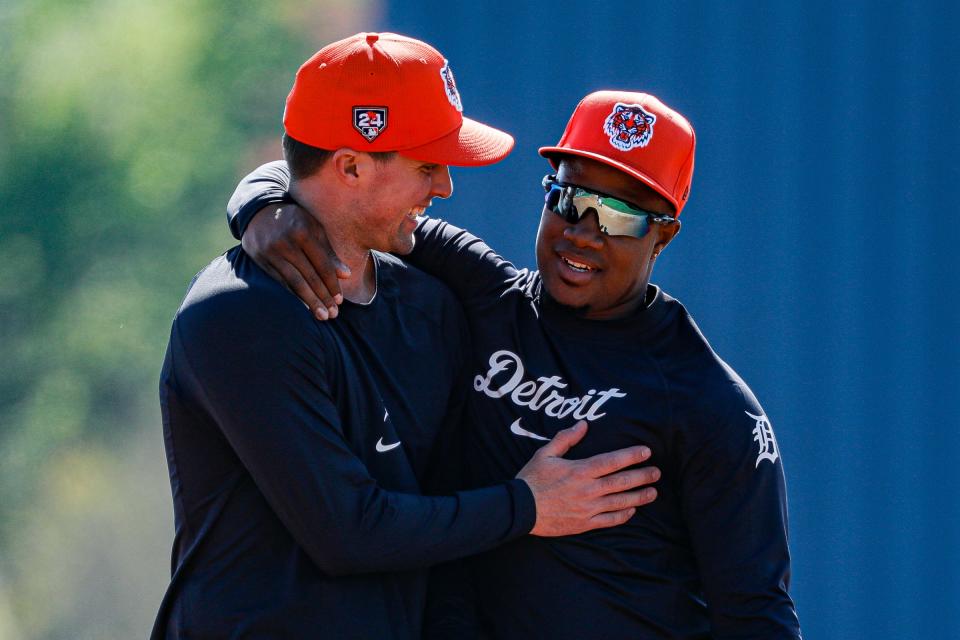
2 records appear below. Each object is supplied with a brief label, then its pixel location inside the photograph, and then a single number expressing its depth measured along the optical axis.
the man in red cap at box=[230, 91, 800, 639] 15.71
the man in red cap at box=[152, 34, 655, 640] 15.57
